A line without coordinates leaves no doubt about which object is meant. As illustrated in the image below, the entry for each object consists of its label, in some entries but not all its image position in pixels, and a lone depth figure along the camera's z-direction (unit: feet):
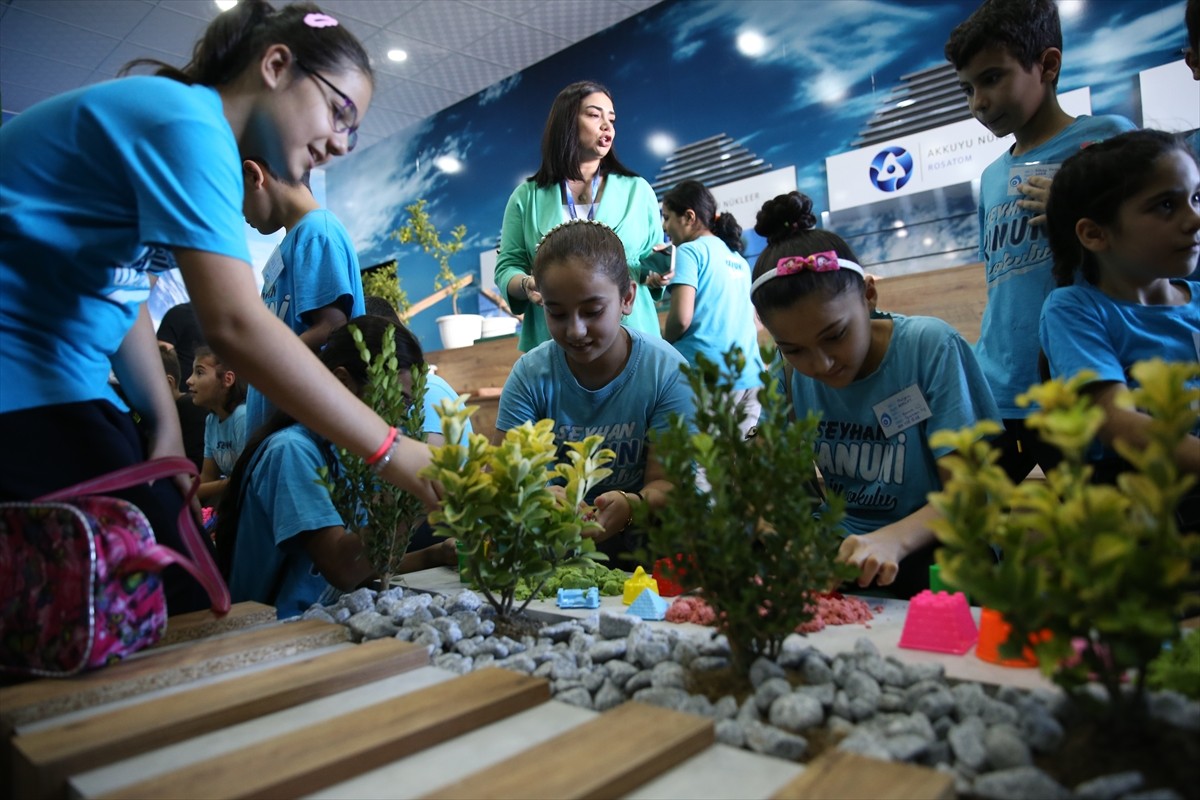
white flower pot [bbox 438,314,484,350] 17.97
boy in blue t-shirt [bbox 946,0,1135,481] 6.57
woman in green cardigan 8.96
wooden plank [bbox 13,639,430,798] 2.97
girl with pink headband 5.77
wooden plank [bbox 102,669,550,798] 2.74
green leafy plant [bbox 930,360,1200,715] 2.35
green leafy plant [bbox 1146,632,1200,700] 2.83
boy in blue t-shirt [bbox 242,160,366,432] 6.89
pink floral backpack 3.54
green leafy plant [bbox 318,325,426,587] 5.47
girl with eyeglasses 3.82
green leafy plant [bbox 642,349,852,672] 3.53
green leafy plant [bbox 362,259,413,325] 15.51
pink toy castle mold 3.80
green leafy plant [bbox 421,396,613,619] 4.58
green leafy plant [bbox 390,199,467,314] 17.15
